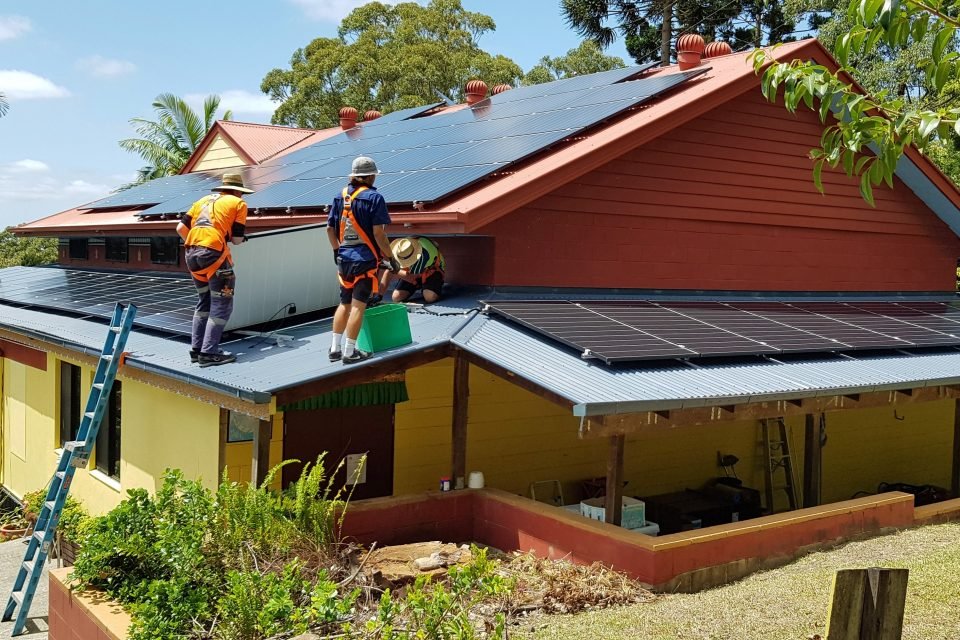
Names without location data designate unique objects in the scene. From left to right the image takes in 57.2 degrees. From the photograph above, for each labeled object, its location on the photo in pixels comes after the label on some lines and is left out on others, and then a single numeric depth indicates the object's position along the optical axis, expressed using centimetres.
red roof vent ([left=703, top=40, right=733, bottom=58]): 1482
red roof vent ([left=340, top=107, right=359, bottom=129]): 2002
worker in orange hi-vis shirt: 876
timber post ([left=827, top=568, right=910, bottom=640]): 359
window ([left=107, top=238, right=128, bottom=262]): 1816
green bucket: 825
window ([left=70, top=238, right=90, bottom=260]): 2016
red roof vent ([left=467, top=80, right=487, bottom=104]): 1669
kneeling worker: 1023
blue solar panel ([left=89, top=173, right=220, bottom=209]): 1797
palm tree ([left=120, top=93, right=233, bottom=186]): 3384
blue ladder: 917
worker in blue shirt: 817
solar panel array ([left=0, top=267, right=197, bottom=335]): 1155
